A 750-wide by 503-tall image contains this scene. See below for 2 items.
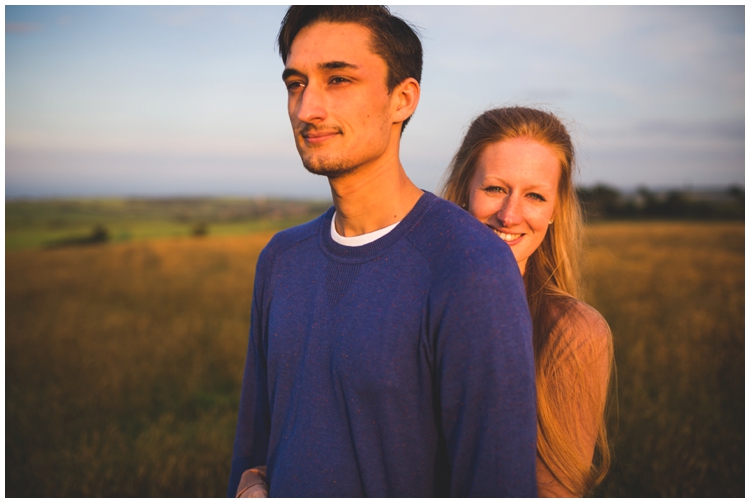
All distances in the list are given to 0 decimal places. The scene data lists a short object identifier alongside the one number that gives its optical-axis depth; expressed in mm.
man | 940
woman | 1112
